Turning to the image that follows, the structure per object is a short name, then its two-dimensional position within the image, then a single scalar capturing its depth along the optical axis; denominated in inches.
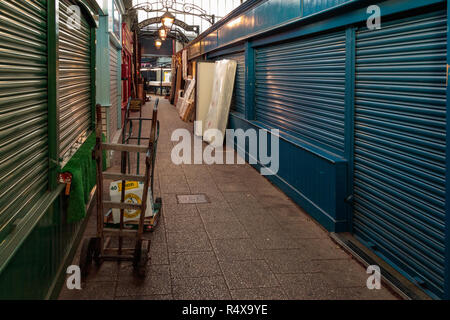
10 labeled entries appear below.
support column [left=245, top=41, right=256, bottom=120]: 370.3
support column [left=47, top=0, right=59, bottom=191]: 144.5
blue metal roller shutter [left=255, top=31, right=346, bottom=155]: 212.5
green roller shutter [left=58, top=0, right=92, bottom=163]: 175.2
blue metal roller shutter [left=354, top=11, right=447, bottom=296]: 141.1
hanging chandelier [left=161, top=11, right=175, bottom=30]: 573.3
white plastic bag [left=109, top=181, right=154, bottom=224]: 183.6
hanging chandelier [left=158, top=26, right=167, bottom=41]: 696.4
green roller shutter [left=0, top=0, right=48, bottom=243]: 103.9
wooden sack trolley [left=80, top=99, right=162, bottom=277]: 145.3
